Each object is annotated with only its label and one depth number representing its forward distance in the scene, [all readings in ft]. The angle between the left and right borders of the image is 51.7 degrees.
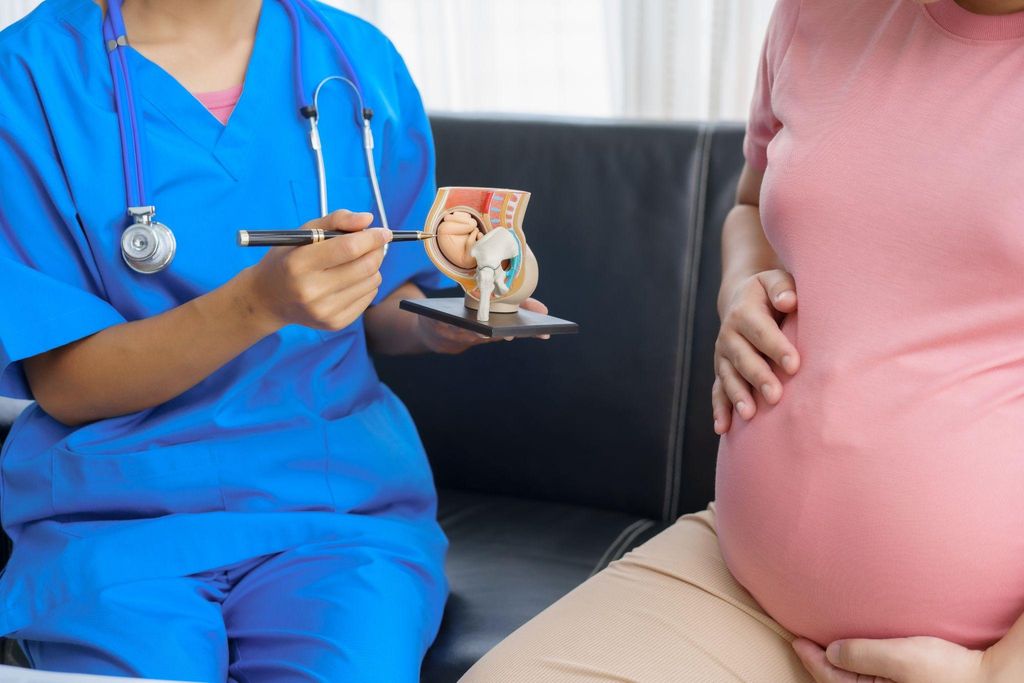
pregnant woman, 2.82
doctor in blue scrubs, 3.24
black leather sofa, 5.10
